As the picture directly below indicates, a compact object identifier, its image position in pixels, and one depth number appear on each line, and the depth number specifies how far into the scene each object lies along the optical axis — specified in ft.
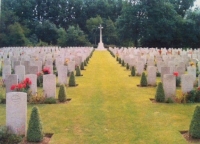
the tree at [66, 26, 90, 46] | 220.23
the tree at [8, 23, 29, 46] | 203.00
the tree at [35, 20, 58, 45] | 254.68
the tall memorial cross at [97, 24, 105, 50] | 227.44
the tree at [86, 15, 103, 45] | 266.36
